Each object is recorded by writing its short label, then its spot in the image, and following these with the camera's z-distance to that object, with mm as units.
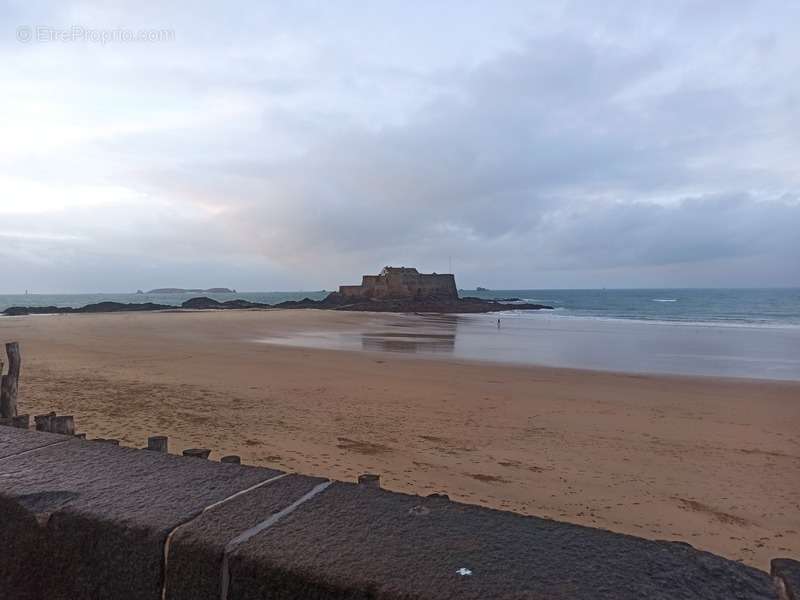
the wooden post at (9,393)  7391
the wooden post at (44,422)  4750
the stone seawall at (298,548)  1339
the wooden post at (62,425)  4775
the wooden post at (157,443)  4351
